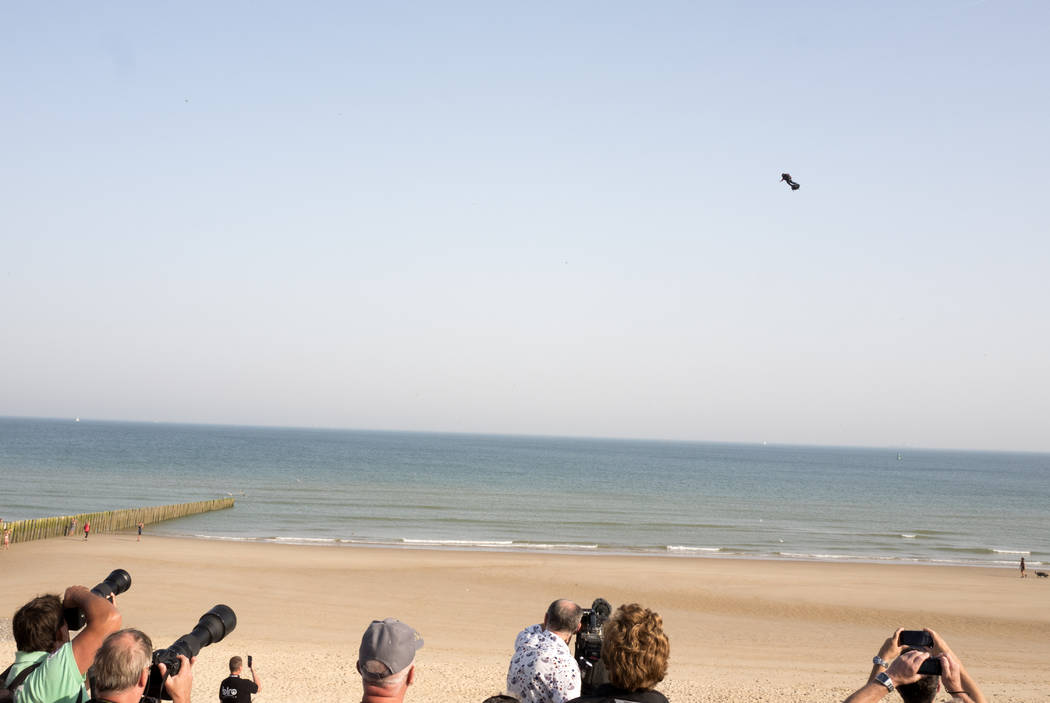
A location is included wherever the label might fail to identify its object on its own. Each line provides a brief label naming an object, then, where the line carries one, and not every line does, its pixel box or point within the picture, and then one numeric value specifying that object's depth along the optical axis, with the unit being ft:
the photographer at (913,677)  11.34
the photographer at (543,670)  16.16
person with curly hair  12.14
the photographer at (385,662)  12.01
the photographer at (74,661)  13.10
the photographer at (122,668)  11.37
